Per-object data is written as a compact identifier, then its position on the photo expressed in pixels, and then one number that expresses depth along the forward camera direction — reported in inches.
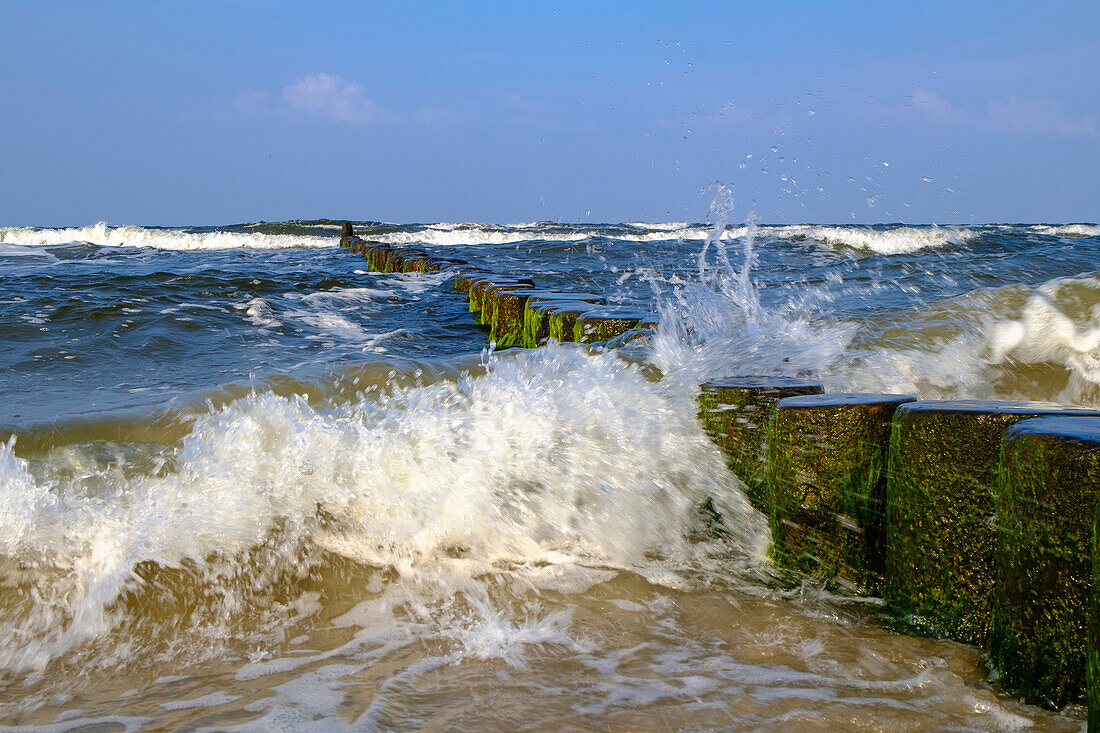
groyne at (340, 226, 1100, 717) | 55.7
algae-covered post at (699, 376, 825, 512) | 88.4
